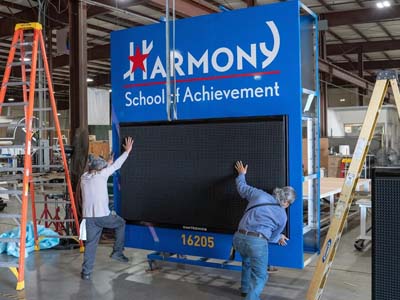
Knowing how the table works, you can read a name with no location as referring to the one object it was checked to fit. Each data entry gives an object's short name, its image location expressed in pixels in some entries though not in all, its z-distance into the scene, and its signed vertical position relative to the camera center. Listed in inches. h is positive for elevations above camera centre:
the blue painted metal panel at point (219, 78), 175.6 +29.8
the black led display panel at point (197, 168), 176.4 -8.2
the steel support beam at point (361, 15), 485.5 +142.4
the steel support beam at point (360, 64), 695.4 +129.2
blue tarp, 265.9 -55.5
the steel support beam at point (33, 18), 399.9 +132.2
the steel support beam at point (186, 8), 361.4 +113.9
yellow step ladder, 158.9 -11.7
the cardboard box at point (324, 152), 555.6 -6.7
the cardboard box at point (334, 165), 562.6 -22.3
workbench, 282.8 -27.2
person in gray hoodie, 217.8 -30.4
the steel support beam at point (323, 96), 601.0 +78.8
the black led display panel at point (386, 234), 102.9 -19.8
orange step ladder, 206.8 +18.2
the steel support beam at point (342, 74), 591.8 +104.3
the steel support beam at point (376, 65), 813.9 +147.1
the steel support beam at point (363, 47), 652.3 +147.2
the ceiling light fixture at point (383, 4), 461.3 +144.1
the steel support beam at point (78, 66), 307.6 +56.2
